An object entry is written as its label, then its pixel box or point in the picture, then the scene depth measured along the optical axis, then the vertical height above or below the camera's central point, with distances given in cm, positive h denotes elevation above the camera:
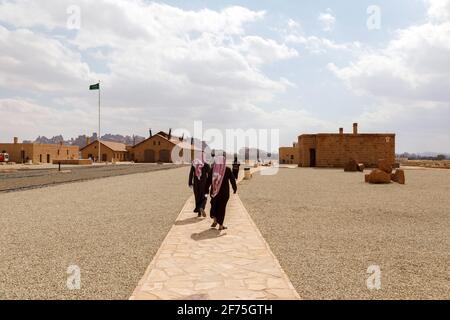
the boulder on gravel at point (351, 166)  3297 -70
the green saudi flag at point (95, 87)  5022 +1022
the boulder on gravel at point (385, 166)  2133 -46
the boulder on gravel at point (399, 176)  2039 -105
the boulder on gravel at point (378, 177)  2003 -105
